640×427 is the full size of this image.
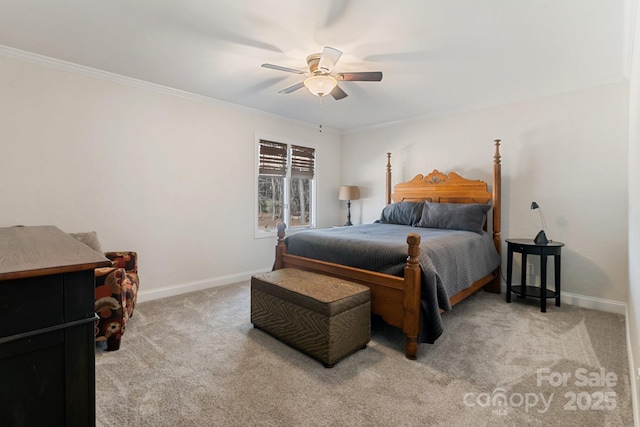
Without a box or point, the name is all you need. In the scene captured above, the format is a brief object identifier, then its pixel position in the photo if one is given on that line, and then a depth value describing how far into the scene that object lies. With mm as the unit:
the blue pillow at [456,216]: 3590
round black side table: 3113
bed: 2246
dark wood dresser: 818
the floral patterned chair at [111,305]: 2234
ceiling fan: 2494
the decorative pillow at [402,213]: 4145
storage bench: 2092
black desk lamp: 3212
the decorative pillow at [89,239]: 2666
